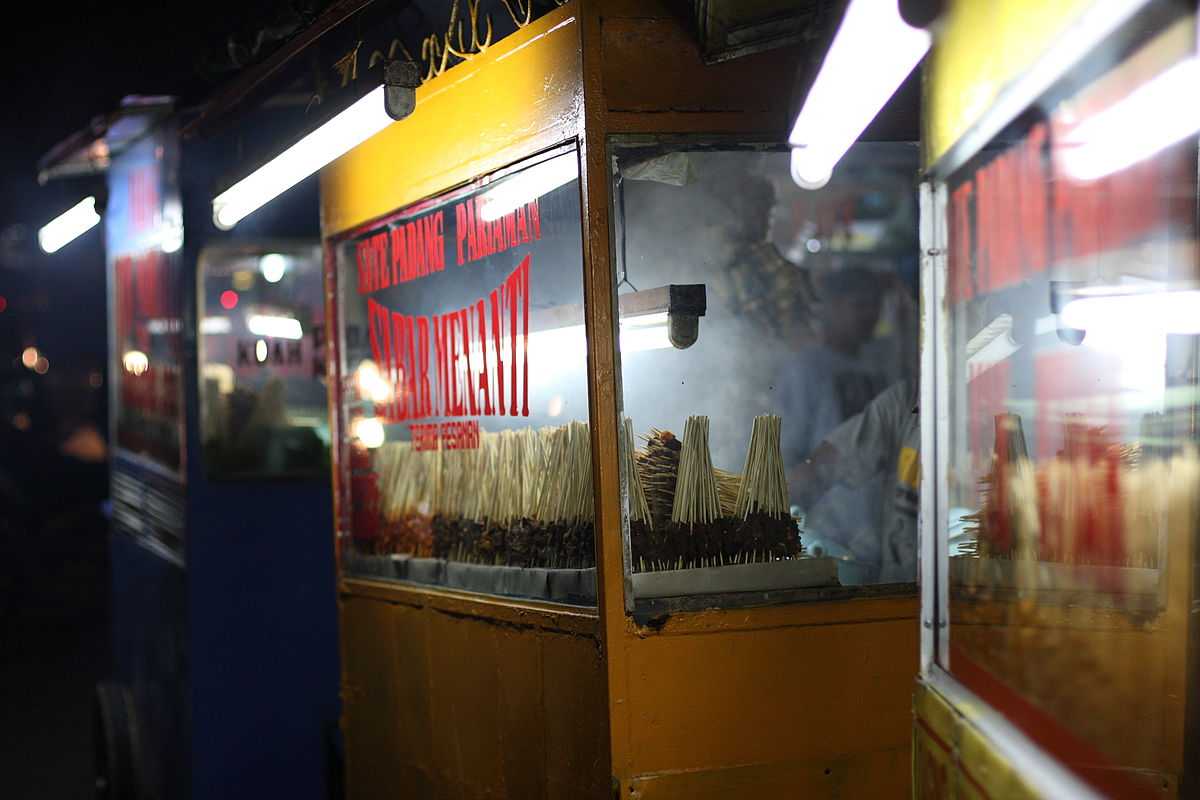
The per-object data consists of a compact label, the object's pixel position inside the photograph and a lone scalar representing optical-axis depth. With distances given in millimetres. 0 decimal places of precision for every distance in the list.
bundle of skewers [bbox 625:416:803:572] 3535
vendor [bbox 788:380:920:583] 4332
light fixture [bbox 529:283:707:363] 3527
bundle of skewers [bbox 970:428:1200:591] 2506
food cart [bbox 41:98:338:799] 5797
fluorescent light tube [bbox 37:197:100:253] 6457
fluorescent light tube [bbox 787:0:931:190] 2350
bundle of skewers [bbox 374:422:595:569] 3707
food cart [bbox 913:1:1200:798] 1993
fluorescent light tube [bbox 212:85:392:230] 3547
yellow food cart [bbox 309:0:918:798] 3424
